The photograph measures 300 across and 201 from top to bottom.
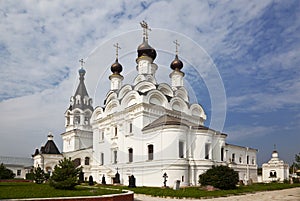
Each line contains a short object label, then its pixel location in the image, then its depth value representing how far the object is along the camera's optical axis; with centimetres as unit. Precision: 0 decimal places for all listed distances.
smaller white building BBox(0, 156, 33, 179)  6295
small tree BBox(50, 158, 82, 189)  1866
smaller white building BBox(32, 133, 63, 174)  4706
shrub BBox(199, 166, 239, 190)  2561
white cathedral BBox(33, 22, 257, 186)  3092
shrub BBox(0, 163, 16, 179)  3550
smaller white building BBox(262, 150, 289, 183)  5050
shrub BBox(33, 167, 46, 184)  3147
